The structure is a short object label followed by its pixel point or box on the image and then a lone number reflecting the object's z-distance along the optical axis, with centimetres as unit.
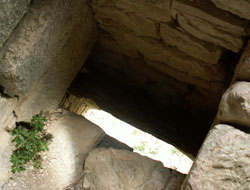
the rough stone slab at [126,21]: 211
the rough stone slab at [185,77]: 243
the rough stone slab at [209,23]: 170
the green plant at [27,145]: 191
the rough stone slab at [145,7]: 189
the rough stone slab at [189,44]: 201
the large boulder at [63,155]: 186
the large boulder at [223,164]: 136
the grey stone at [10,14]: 155
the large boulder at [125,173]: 179
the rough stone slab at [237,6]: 152
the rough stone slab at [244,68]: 159
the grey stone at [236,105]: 146
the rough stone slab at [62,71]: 204
